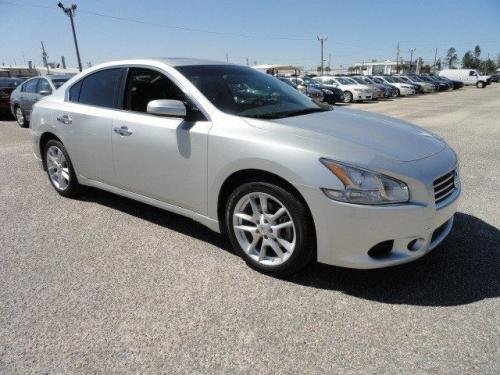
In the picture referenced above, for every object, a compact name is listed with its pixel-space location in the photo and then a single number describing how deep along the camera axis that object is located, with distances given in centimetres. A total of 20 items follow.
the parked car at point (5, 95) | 1392
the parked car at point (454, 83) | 4132
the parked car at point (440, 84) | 3806
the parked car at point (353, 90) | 2398
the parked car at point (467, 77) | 4694
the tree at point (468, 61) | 11222
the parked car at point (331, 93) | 2198
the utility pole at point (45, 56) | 6627
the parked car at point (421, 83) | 3472
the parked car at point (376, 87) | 2597
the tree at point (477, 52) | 11486
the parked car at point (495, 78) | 6959
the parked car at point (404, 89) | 3023
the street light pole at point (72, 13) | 2873
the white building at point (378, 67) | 10834
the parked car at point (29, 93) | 1094
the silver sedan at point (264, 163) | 263
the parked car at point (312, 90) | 2148
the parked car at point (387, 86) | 2819
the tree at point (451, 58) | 12325
